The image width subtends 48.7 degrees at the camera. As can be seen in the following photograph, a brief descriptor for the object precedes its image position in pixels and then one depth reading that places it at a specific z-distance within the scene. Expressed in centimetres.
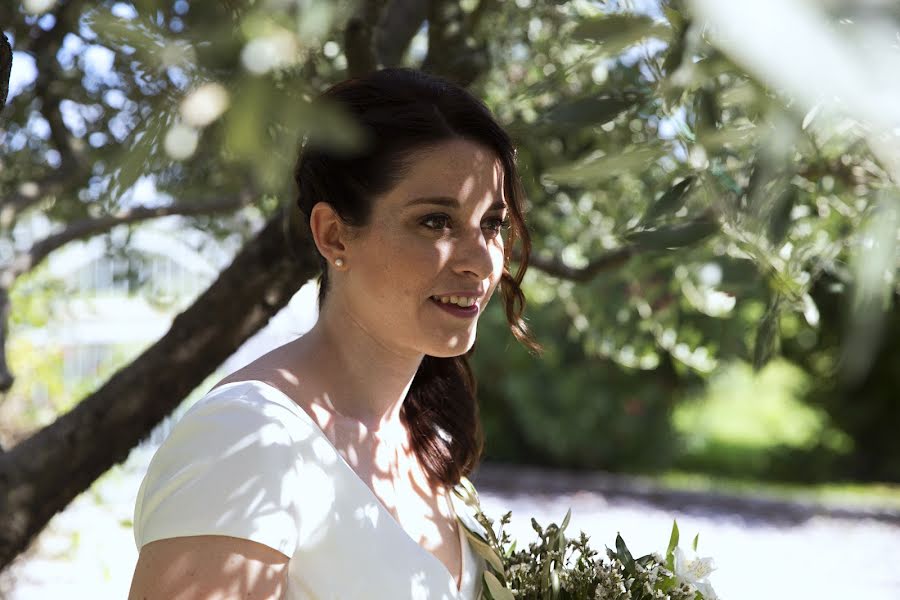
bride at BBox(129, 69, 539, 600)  134
